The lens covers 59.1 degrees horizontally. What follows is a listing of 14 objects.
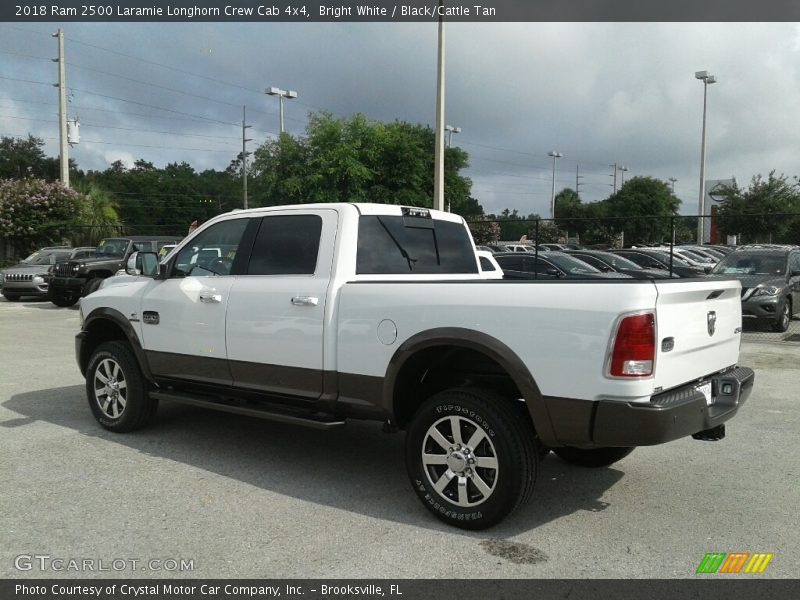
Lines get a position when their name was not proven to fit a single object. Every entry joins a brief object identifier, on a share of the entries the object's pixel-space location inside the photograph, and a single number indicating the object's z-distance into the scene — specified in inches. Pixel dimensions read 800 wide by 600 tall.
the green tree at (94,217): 1241.3
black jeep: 724.0
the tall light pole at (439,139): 716.4
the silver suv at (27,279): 817.5
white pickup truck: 146.3
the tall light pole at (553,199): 2598.4
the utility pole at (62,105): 1371.8
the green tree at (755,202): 1343.5
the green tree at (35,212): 1183.0
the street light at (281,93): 1450.5
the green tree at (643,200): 2135.8
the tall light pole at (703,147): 1375.5
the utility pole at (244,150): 1933.3
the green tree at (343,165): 1223.5
